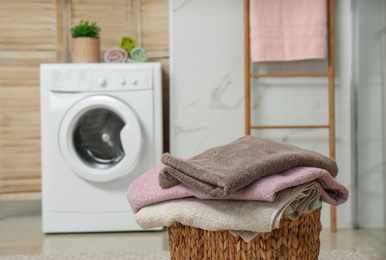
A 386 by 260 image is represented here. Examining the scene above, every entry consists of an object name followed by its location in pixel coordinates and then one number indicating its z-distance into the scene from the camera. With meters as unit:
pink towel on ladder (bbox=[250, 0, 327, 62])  2.12
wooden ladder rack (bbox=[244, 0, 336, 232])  2.13
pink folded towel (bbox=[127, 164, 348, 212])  0.79
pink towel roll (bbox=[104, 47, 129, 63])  2.27
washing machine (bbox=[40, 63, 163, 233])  2.09
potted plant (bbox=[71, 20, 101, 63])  2.24
